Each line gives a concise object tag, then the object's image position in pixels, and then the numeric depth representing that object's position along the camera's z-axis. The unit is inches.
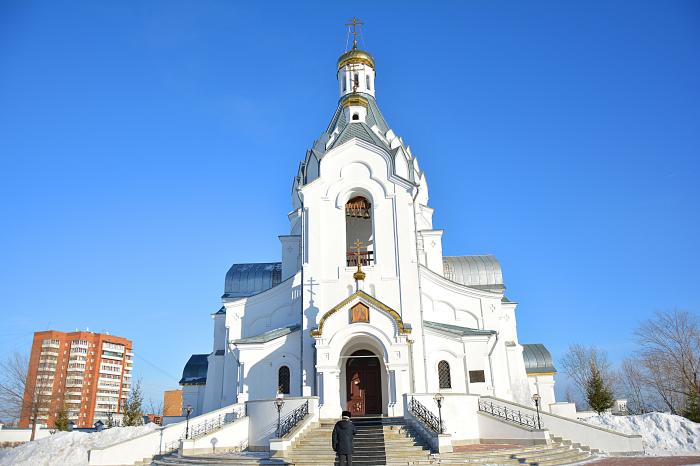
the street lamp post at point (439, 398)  569.5
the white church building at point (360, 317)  745.6
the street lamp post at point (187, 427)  693.0
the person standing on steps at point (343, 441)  361.7
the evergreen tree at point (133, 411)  1152.2
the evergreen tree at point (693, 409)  857.5
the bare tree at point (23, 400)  1418.6
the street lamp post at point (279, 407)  644.7
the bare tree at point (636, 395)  1422.6
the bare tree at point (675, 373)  1095.6
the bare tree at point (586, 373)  1565.0
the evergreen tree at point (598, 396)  1157.7
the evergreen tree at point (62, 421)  1140.5
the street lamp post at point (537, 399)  643.9
